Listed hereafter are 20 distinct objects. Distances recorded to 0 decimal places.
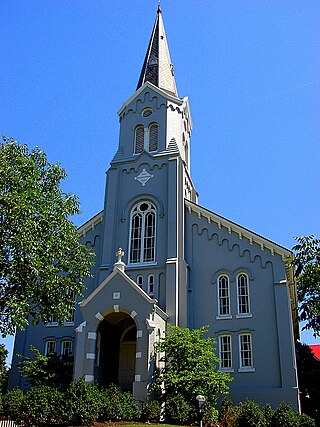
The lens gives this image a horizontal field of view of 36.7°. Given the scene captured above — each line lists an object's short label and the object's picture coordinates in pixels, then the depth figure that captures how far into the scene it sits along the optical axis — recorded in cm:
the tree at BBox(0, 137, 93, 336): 1998
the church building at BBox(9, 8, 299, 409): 2531
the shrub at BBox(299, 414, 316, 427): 2220
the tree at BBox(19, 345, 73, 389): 2523
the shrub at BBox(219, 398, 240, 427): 2288
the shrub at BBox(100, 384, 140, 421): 2094
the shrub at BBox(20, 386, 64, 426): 1936
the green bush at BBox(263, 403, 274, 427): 2270
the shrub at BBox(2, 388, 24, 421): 1986
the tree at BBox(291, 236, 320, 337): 2317
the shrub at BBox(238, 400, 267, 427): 2252
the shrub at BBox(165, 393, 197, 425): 2194
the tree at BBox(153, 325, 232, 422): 2289
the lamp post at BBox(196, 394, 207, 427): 1682
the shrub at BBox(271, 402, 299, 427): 2225
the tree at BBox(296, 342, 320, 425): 2862
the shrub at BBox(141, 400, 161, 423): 2158
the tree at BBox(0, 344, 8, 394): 2463
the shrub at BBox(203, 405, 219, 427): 2198
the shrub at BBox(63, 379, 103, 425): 1928
